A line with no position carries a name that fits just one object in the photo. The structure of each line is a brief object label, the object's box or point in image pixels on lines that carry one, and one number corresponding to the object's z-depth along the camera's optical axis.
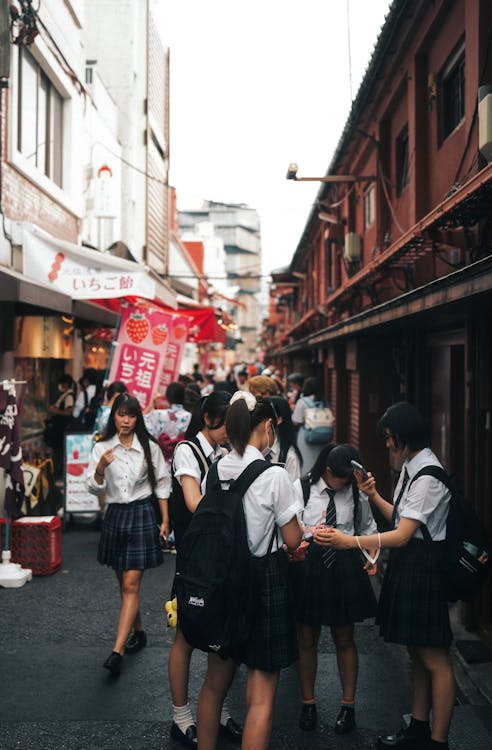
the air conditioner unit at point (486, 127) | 5.82
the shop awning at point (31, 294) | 8.16
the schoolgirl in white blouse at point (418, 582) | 4.23
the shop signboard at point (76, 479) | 10.20
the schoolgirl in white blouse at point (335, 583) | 4.68
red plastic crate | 8.16
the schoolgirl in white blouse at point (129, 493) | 5.79
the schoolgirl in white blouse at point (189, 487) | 4.61
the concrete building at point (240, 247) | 97.69
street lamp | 11.78
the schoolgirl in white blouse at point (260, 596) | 3.84
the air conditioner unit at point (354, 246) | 14.12
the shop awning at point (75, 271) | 10.32
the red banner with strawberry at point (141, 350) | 10.75
